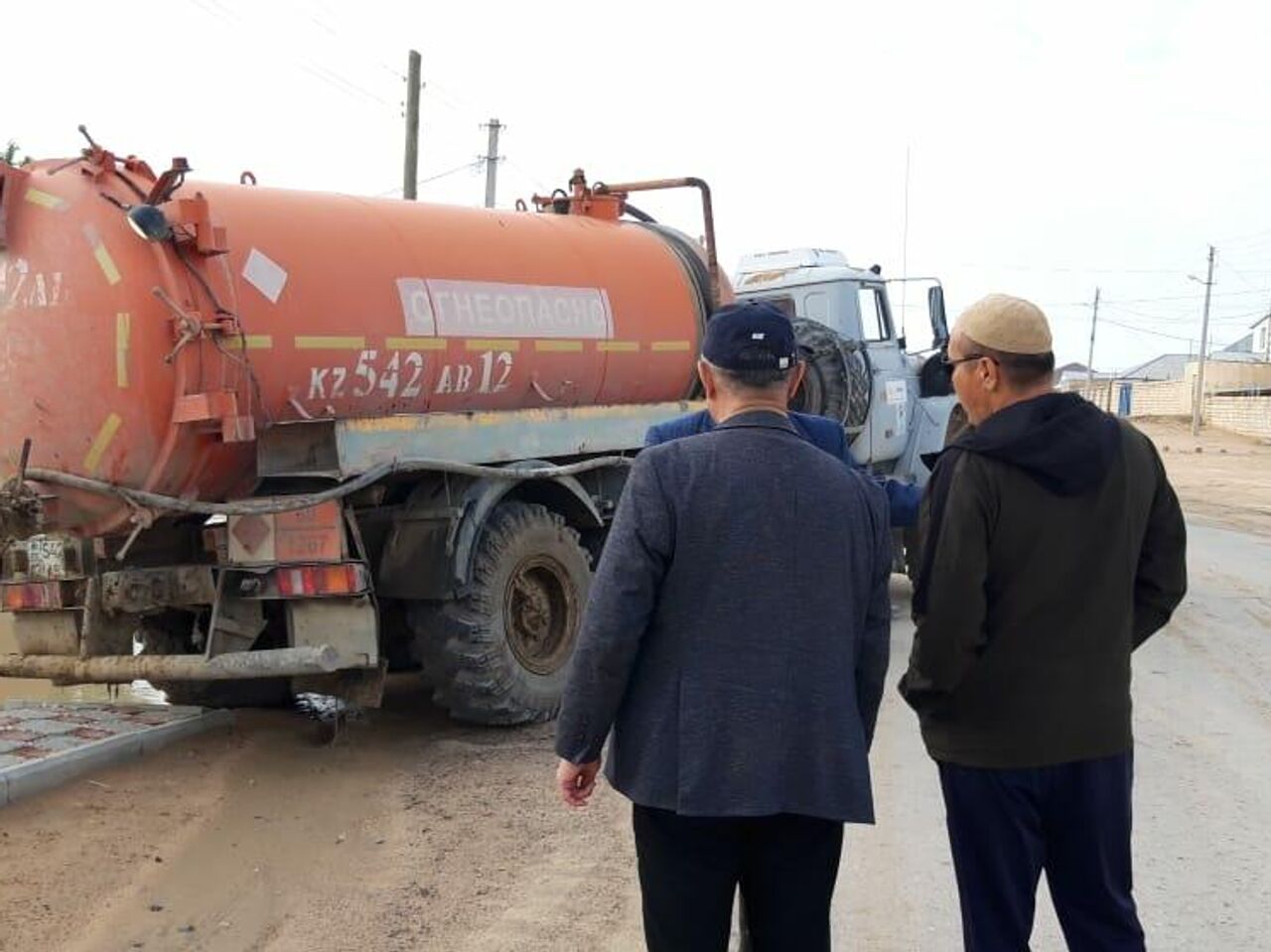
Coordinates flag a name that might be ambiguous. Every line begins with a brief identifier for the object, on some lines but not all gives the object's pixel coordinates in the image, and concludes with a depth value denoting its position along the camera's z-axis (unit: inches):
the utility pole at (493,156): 1174.3
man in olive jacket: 111.5
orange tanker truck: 218.2
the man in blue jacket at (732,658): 100.3
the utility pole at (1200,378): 1829.1
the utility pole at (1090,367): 3110.7
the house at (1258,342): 3462.1
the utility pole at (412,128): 822.5
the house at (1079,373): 3274.9
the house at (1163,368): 3809.1
